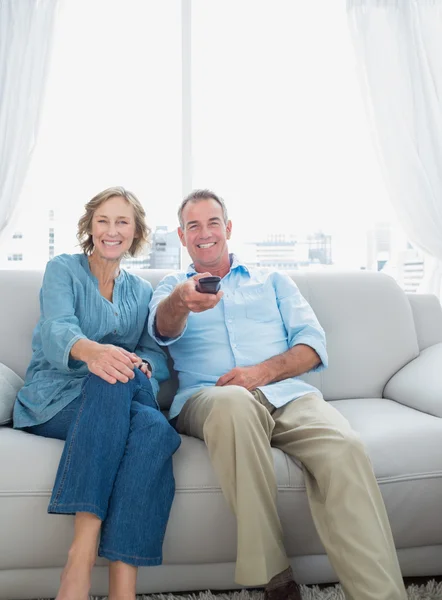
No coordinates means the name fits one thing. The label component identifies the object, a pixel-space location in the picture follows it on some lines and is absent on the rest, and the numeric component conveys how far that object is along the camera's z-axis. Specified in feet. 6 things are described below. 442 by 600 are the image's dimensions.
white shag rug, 5.91
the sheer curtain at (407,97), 11.09
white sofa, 5.49
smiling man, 5.06
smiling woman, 5.08
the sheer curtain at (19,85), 10.61
